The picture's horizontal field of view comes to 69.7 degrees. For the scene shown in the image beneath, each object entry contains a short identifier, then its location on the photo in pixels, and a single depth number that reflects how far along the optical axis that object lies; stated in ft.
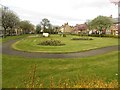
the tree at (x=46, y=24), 142.83
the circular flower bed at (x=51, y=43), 44.44
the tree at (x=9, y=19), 95.10
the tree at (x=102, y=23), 107.83
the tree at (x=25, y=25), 146.31
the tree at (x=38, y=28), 152.81
